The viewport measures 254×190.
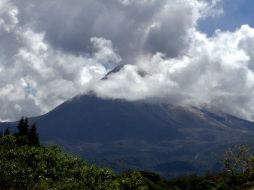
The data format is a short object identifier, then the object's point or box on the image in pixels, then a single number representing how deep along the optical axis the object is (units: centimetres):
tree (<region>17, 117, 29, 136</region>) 15821
